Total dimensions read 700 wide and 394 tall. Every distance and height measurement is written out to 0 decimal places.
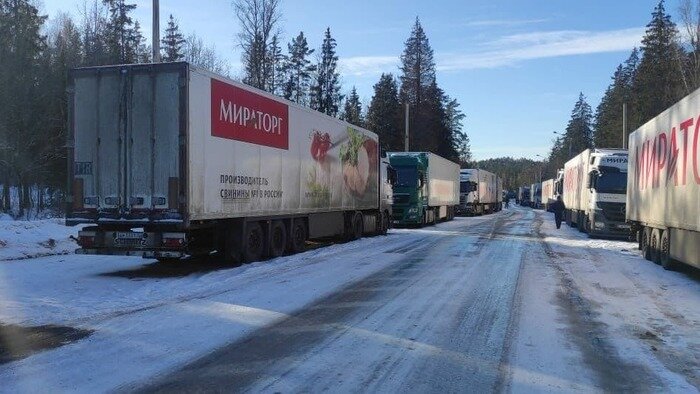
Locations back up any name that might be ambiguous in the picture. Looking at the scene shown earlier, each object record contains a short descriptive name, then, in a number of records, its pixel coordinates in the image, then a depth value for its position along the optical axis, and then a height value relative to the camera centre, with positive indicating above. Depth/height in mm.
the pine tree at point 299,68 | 64812 +13779
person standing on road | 29703 -704
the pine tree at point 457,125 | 105188 +12511
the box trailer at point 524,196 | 100081 -79
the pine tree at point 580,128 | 106750 +12683
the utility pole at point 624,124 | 41812 +5132
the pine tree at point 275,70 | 43750 +11067
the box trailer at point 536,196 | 83375 -46
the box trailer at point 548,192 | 53206 +333
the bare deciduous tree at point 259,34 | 39156 +10515
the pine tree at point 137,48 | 46228 +12372
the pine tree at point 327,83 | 66812 +12533
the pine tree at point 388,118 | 74500 +9580
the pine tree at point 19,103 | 30234 +4591
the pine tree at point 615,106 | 69000 +11637
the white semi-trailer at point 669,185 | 11062 +246
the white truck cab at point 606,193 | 22141 +117
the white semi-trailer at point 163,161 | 11133 +624
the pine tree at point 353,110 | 80688 +11903
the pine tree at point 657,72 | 45281 +10920
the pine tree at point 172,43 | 57184 +14793
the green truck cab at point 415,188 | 29188 +373
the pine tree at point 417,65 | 74062 +16085
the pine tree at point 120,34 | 42656 +12136
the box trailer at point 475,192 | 46594 +282
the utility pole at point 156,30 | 18500 +5057
